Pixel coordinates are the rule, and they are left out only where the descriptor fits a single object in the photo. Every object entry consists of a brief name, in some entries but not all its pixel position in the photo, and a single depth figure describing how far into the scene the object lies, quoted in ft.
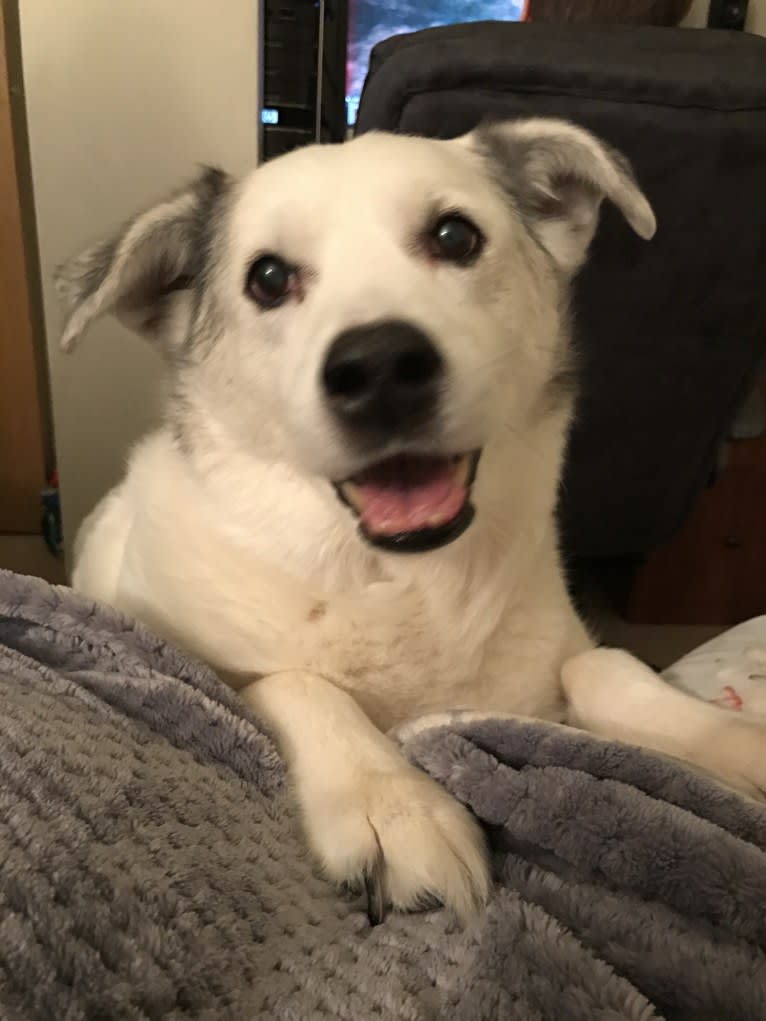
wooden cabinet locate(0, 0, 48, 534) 2.30
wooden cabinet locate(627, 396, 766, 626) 2.96
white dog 1.10
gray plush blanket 0.73
